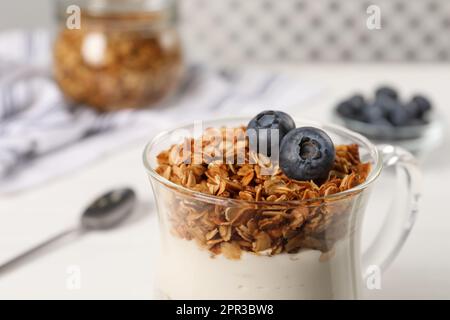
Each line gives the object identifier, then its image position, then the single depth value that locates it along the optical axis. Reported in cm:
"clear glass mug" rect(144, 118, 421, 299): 34
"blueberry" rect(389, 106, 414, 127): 53
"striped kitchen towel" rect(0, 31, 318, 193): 53
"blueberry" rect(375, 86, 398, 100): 56
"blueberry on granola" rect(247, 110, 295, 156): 36
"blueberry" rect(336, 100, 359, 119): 55
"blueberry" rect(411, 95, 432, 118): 55
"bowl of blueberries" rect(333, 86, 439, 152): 53
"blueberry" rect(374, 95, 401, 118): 54
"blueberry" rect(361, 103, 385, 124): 54
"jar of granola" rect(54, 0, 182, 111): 59
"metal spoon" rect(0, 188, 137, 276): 44
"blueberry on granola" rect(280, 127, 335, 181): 35
